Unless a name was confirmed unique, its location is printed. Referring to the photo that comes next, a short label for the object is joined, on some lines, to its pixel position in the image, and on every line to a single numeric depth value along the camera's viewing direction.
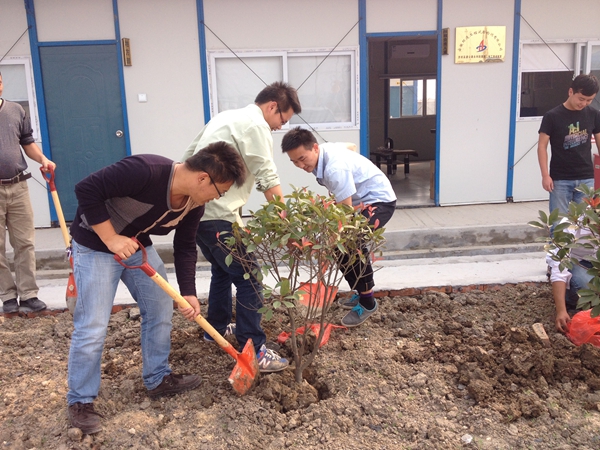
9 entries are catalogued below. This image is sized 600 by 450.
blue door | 6.88
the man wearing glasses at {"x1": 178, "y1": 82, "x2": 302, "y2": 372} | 3.26
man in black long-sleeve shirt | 2.54
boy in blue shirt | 3.64
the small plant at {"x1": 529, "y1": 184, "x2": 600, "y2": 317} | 2.92
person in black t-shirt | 4.90
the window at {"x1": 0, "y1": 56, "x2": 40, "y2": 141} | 6.81
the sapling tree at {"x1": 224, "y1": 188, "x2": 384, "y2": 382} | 2.77
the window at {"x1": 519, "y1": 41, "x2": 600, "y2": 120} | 7.46
